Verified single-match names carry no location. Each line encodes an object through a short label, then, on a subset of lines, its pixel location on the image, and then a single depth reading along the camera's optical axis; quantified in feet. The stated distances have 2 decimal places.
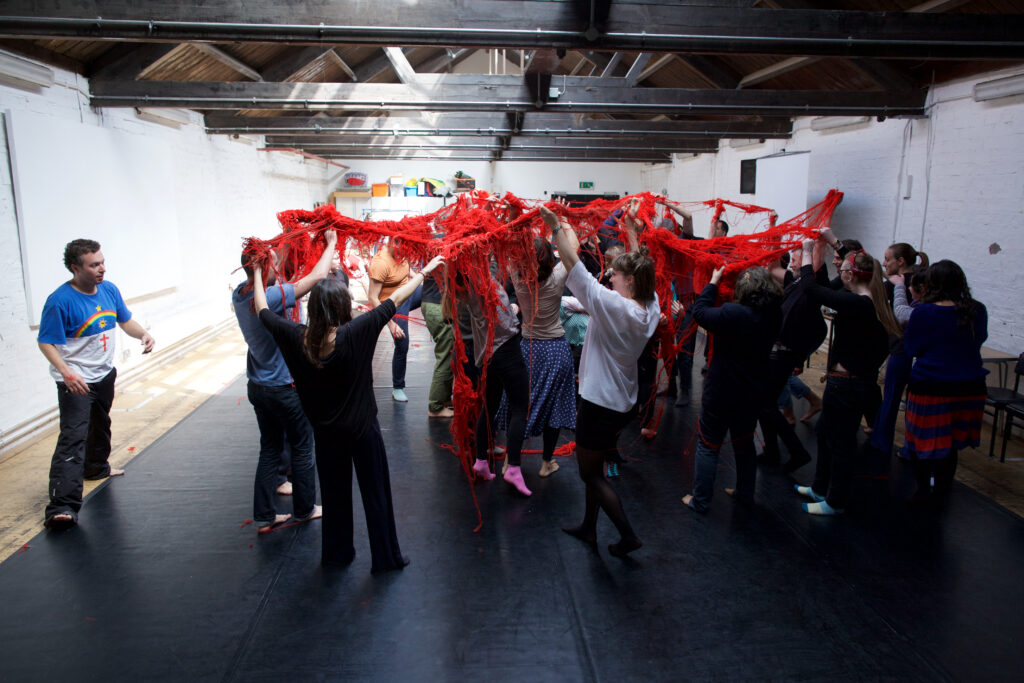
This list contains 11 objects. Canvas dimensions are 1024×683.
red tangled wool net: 9.53
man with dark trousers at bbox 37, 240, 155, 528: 10.48
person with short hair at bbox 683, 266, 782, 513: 9.83
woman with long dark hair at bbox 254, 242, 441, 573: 7.70
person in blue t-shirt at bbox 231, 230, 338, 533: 9.23
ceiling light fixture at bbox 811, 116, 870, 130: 22.91
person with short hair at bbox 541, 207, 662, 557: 8.27
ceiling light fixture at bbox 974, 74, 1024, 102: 15.71
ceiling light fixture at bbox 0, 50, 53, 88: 13.83
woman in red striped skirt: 10.41
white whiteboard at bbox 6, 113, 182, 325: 14.55
